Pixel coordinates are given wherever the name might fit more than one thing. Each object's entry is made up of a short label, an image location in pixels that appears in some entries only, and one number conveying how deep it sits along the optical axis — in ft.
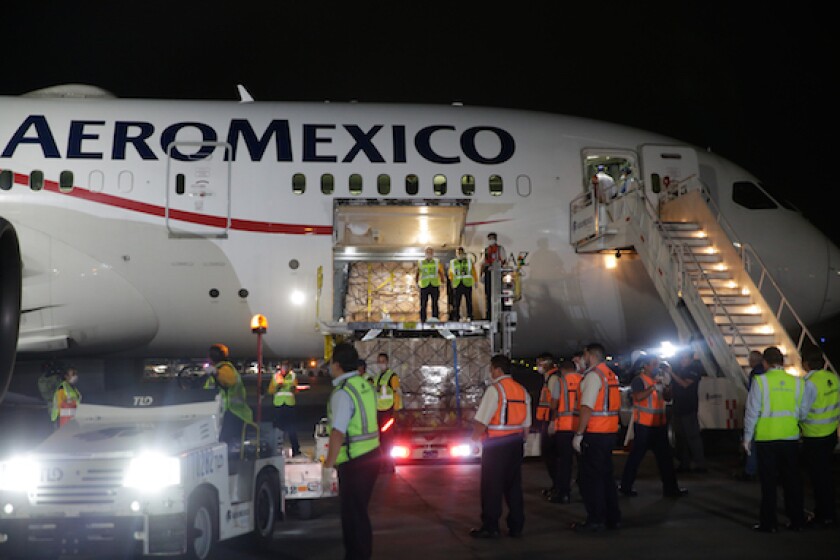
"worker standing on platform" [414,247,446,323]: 50.34
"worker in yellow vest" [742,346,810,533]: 28.91
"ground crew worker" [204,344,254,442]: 25.79
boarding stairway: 45.03
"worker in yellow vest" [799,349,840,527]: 30.27
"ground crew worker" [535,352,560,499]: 38.24
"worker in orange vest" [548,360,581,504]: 34.94
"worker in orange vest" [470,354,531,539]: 28.19
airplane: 51.26
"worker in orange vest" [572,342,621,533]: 28.99
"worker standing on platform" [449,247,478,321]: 50.57
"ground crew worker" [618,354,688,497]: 35.78
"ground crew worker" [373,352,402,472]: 42.75
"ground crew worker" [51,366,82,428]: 46.68
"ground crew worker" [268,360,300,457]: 44.47
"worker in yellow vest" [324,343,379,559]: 21.77
